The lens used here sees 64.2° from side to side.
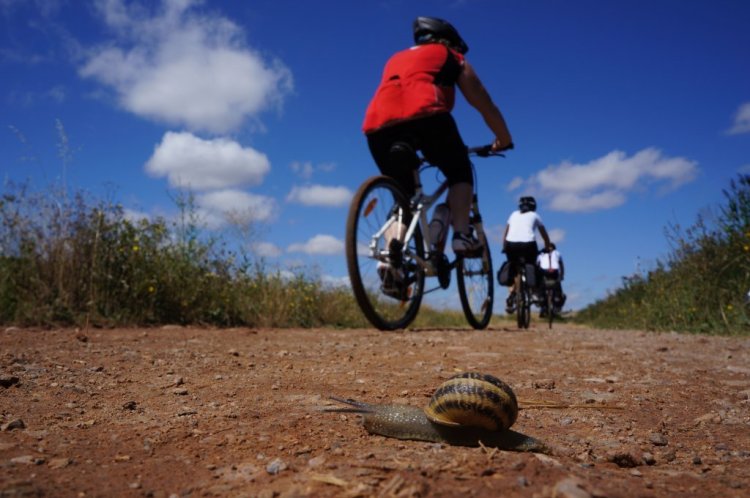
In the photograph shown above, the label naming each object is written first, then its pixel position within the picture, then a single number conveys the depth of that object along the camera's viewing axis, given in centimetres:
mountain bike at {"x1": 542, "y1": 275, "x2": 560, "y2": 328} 941
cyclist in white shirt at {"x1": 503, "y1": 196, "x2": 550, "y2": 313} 902
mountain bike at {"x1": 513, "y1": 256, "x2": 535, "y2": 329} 880
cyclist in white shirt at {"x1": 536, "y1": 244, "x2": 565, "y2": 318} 1127
